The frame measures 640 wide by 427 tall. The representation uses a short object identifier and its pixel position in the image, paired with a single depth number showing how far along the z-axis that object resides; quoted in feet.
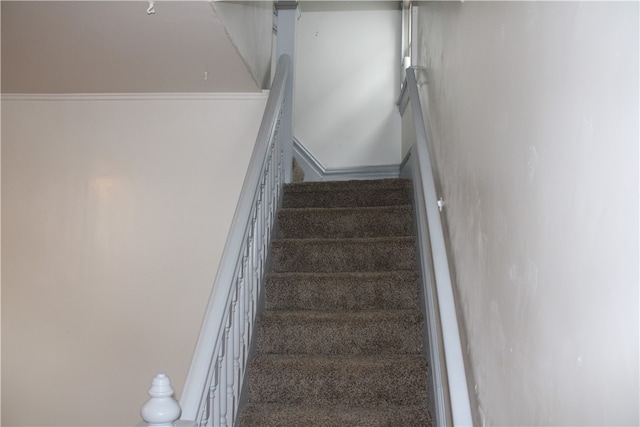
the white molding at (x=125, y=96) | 11.62
